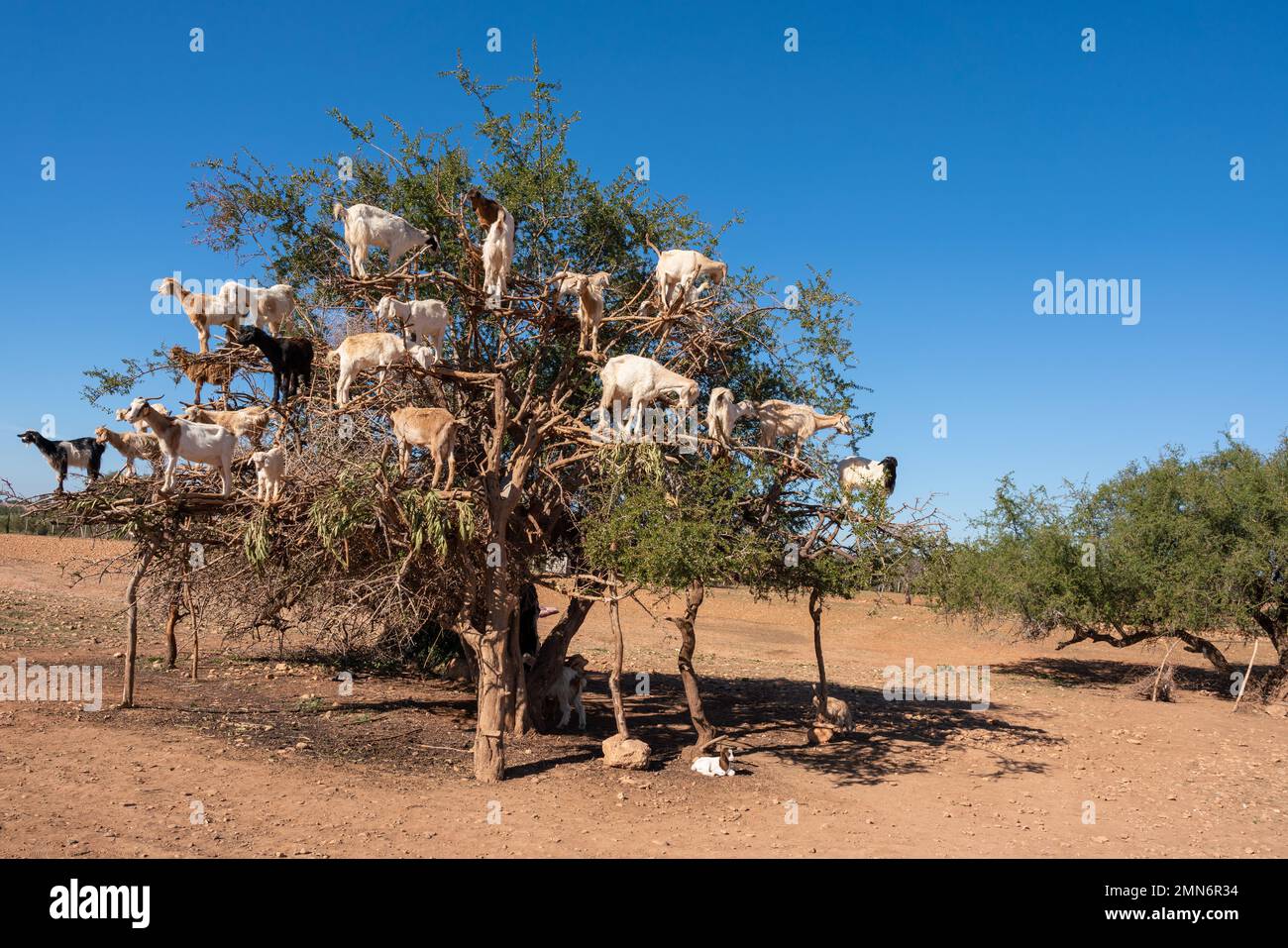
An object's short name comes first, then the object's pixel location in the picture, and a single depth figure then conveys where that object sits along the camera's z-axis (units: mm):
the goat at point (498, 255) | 9508
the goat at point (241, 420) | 9414
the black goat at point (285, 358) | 9586
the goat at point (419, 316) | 9547
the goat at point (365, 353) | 9141
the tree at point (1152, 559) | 18797
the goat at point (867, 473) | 11133
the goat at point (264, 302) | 9930
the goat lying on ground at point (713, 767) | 11578
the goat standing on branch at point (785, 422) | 11445
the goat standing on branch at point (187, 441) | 8305
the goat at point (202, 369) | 10344
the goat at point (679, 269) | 10117
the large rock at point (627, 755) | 11367
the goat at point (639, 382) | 9648
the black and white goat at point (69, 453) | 9336
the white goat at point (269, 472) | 9117
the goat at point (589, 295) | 10070
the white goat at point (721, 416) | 10242
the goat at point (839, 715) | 14516
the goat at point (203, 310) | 9852
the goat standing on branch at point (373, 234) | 9609
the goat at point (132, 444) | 9196
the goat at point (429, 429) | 9078
